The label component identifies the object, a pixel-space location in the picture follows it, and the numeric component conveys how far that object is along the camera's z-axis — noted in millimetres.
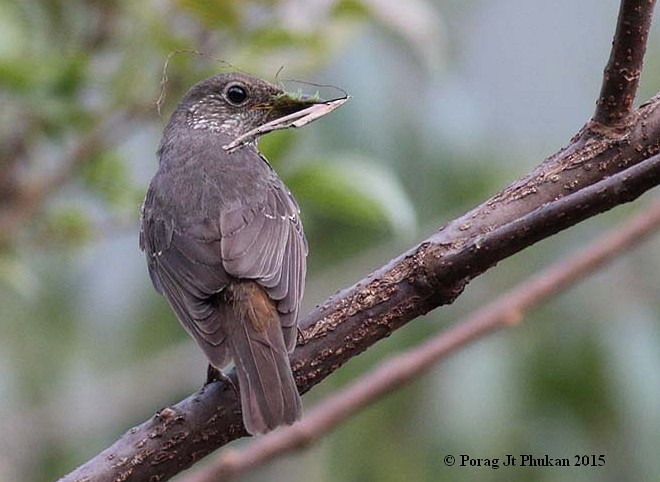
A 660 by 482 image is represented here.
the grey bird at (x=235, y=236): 5937
